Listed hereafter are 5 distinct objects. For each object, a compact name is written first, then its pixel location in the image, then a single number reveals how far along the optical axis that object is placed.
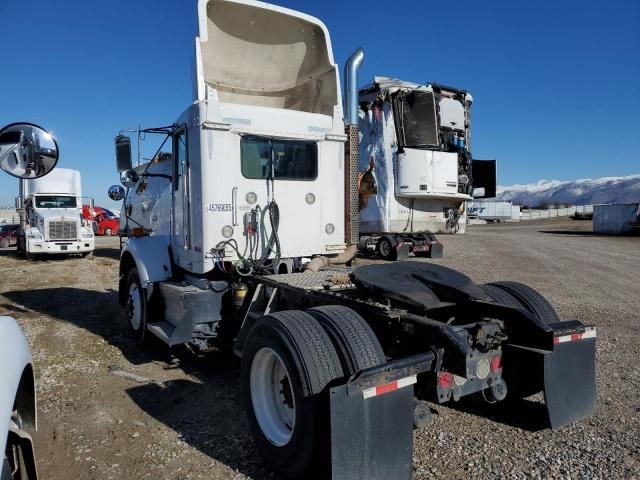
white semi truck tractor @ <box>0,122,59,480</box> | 2.17
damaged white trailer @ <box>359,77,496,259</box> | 13.04
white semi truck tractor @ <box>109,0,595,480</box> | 2.95
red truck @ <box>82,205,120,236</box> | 32.17
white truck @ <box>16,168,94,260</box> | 17.81
